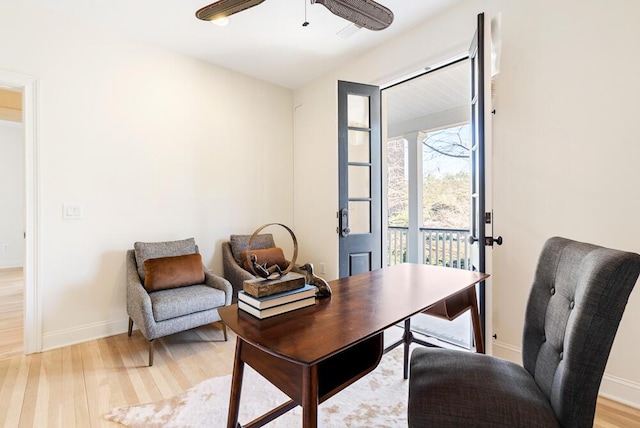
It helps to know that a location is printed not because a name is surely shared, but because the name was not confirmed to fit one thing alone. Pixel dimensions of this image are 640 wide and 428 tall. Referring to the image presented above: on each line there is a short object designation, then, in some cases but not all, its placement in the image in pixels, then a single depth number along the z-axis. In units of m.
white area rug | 1.63
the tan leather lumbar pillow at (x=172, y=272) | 2.55
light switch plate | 2.56
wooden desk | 0.88
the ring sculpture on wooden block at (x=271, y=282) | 1.12
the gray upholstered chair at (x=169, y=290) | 2.29
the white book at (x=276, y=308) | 1.10
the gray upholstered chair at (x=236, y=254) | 3.18
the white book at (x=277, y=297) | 1.11
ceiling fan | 1.57
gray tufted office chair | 0.83
